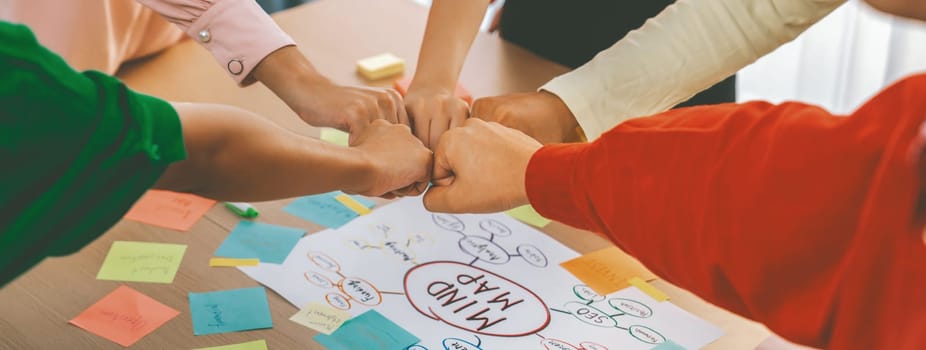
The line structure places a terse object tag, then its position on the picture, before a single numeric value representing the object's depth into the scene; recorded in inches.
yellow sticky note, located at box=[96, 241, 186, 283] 39.0
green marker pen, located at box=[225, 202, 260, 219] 43.0
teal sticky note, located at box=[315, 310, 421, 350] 35.5
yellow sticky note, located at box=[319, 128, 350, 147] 49.5
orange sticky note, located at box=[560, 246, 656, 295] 39.5
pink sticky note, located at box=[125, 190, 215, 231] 42.6
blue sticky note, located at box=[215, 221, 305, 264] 40.5
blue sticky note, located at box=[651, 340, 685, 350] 35.9
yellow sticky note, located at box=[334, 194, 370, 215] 44.1
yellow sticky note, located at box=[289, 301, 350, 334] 36.3
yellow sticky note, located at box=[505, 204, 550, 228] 43.7
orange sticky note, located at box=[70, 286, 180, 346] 35.8
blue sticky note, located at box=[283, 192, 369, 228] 43.3
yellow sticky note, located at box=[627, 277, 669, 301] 38.7
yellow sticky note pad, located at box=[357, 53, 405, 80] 55.8
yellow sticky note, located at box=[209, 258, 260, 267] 39.9
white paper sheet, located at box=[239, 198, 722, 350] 36.4
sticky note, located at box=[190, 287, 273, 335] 36.2
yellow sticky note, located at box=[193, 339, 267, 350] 35.1
